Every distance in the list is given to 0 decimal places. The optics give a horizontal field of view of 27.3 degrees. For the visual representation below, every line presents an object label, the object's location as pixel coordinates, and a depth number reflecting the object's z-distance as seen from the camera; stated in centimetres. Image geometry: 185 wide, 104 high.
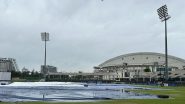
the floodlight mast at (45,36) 14664
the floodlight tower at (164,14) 11716
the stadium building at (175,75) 18811
